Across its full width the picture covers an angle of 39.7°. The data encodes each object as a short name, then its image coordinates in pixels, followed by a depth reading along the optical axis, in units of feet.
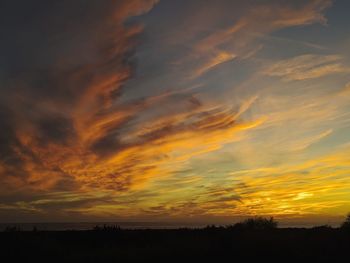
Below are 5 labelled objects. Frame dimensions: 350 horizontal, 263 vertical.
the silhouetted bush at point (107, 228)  130.52
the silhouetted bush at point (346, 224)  153.40
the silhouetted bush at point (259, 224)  157.42
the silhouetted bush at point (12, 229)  104.56
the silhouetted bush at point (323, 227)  153.82
